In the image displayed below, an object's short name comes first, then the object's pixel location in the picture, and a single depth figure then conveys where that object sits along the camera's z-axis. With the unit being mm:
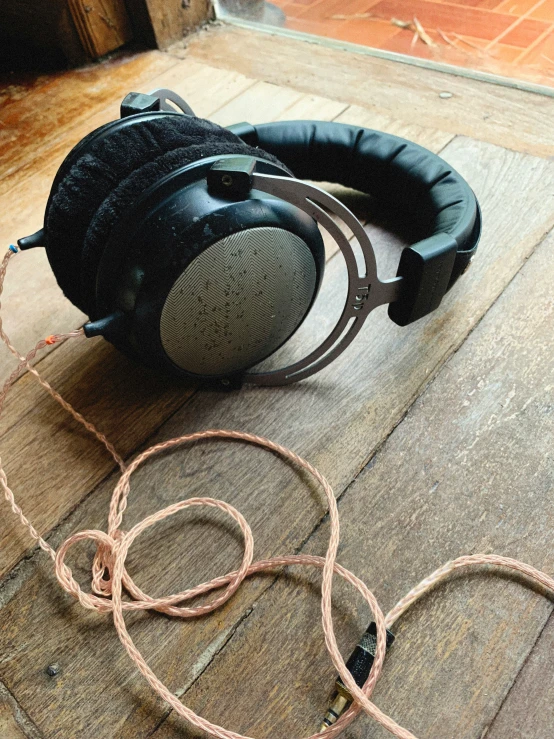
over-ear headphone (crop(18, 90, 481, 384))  233
